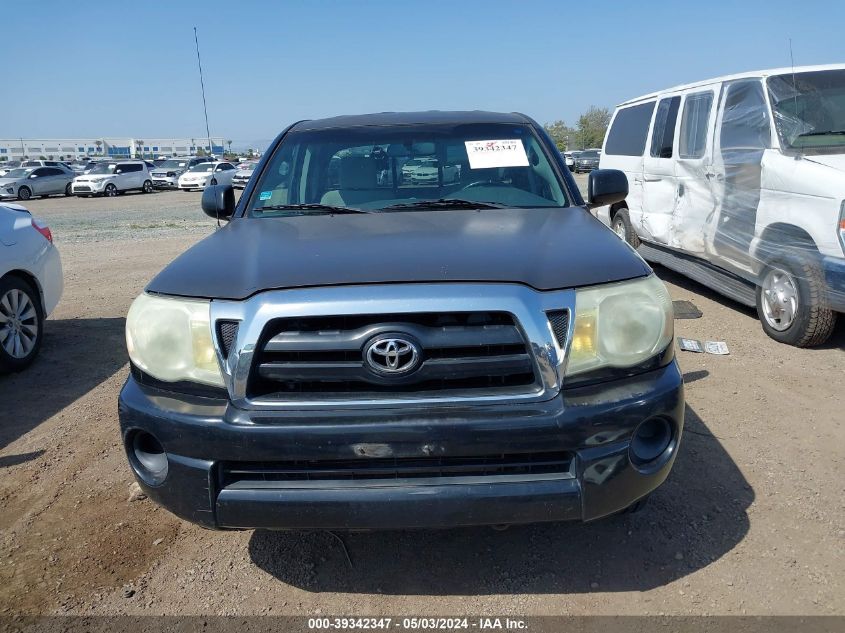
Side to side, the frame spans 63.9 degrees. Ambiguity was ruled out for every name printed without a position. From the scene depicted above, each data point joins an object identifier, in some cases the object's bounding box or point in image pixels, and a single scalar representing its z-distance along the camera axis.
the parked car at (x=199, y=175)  31.33
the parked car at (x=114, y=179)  29.44
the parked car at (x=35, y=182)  27.41
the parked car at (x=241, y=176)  29.14
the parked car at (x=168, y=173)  33.75
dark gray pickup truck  2.13
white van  4.83
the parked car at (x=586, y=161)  31.18
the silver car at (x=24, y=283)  5.00
